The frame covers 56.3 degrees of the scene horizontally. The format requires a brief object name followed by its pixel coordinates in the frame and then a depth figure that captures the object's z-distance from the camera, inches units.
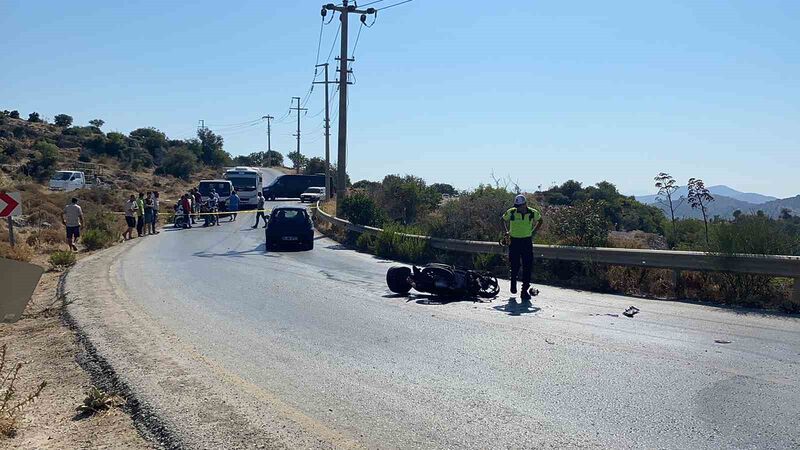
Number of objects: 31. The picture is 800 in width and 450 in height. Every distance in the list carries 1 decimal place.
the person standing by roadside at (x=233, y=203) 1524.4
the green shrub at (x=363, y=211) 1036.5
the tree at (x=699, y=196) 582.6
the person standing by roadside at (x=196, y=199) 1534.2
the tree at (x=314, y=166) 3956.7
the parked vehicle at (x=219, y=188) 1642.5
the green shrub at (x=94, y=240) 951.6
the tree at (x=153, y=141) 3953.7
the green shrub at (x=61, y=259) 731.4
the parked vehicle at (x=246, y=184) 1845.5
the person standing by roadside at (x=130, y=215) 1113.4
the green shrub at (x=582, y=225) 594.5
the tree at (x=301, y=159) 5216.5
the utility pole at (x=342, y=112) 1195.9
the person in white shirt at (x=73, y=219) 888.9
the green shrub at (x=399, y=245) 755.4
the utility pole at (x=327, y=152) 2028.8
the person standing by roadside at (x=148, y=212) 1234.0
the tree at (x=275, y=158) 6778.5
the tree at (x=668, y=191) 617.6
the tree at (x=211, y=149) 4579.2
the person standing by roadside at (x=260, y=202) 1770.3
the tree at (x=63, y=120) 4021.2
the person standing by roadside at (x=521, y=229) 492.7
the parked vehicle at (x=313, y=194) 2418.2
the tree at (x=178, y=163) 3444.9
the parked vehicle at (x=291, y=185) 2704.2
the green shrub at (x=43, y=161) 2438.7
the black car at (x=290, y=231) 951.0
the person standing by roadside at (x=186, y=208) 1379.2
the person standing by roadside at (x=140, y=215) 1166.3
